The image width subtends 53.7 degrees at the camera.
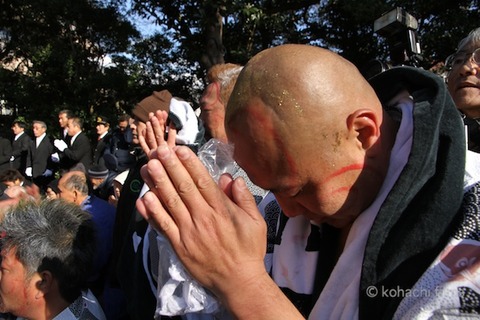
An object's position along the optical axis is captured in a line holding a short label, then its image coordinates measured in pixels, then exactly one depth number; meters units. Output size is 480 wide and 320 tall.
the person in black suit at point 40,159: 8.76
